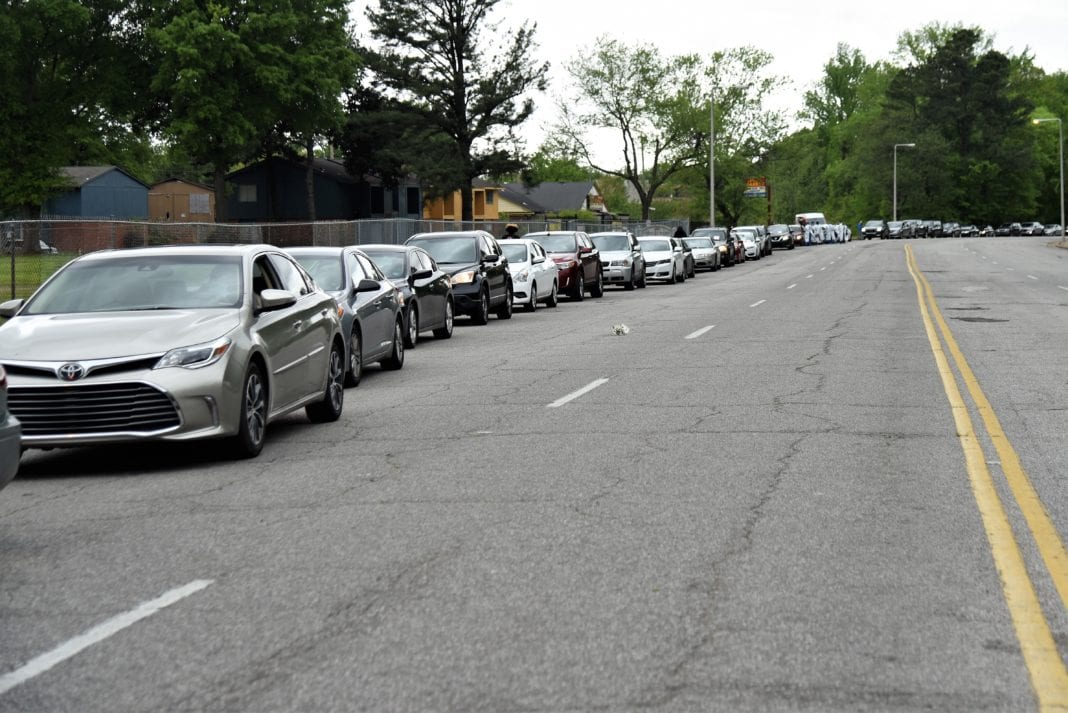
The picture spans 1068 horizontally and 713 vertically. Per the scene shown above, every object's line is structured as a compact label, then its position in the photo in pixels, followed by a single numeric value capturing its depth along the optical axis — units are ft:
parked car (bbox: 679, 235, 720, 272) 181.98
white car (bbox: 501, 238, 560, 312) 94.48
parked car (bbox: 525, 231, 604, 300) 109.50
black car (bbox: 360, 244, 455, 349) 65.00
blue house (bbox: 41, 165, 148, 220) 260.83
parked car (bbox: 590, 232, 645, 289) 128.26
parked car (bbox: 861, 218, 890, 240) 366.70
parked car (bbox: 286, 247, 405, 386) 48.80
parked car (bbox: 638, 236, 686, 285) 143.33
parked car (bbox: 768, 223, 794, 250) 294.87
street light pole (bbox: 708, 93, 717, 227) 219.20
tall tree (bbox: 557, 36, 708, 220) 281.33
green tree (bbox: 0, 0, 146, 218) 191.52
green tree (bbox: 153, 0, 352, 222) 195.11
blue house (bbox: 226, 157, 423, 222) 261.24
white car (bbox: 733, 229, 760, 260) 228.43
